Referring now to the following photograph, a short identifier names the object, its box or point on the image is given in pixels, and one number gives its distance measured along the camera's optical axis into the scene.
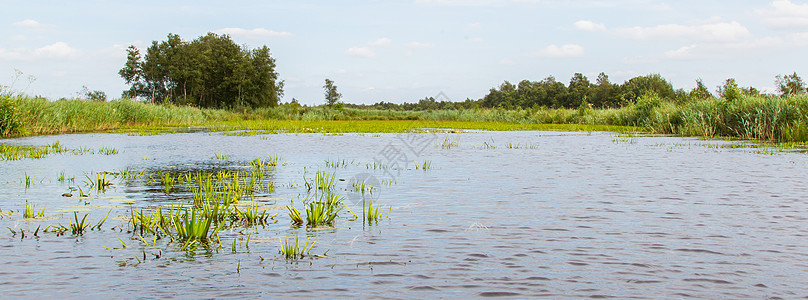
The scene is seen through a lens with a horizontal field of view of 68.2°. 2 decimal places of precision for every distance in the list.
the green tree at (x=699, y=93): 39.97
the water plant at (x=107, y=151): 18.98
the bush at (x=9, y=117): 27.06
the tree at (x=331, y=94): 117.56
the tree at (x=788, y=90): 29.81
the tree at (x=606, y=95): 106.56
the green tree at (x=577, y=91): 110.38
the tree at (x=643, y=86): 100.53
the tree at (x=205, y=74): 93.16
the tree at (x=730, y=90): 32.25
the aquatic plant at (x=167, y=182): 10.95
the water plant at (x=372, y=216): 7.94
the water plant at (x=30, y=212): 7.95
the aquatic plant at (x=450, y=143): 24.01
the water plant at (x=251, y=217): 7.69
